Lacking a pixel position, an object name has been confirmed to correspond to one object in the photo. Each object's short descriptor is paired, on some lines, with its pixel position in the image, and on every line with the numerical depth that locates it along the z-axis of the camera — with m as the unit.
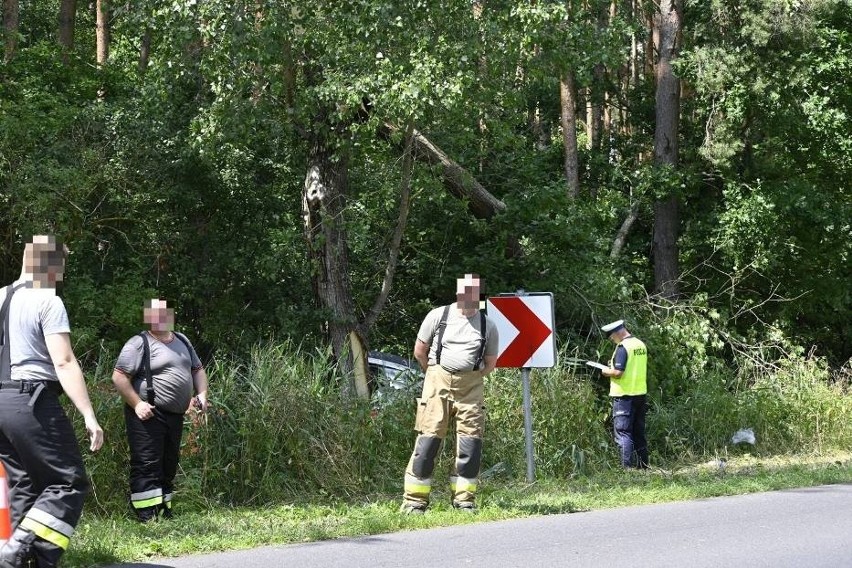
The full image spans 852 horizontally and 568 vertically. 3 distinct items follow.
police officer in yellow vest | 13.35
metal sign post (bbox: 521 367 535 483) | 11.17
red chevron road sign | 10.98
